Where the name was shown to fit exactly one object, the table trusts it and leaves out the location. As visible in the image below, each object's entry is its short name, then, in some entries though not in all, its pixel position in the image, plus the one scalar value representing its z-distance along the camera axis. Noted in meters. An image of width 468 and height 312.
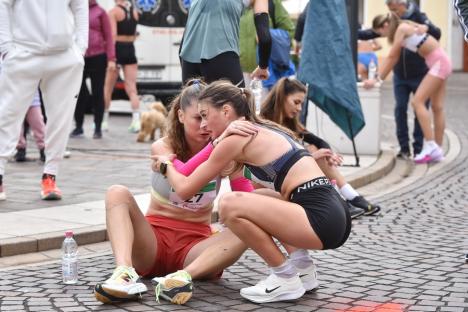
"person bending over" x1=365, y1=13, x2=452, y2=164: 22.19
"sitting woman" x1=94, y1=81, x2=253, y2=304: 10.41
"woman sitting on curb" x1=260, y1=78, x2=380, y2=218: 14.16
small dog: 25.00
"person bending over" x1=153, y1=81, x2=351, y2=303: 10.05
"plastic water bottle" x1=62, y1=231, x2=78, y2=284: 11.20
